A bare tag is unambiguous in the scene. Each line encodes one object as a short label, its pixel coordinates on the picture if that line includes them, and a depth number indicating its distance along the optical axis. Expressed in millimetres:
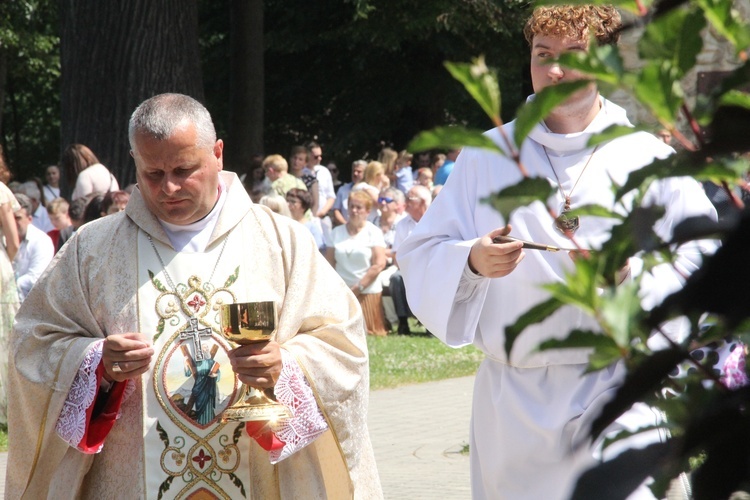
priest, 6204
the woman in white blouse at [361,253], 24476
